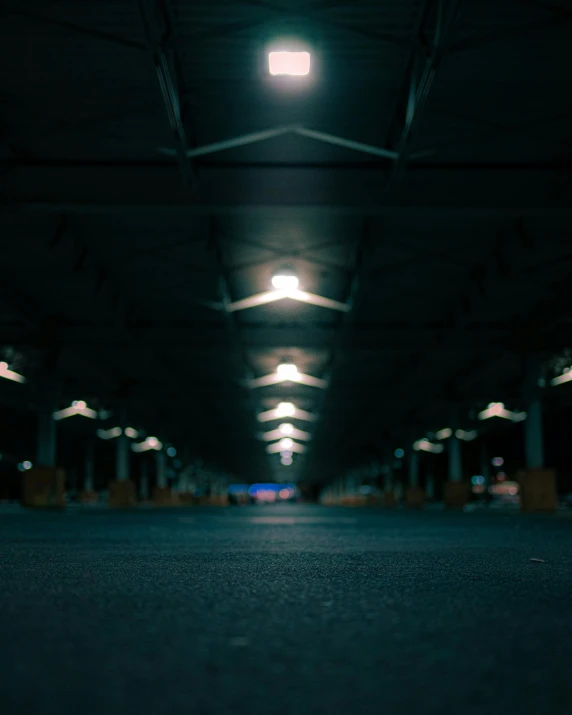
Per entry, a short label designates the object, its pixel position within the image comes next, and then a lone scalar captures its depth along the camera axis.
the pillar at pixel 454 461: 36.12
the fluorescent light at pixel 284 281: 17.03
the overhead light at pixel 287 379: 31.15
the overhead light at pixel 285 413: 40.56
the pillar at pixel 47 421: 25.24
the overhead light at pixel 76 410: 38.78
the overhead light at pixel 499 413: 37.91
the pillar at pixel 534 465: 24.78
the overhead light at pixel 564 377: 29.55
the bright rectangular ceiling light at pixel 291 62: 10.29
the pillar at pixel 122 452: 35.78
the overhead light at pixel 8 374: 28.95
